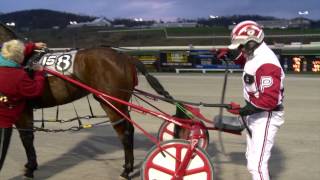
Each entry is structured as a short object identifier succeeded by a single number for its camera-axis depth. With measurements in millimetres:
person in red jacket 5465
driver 4387
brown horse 6754
